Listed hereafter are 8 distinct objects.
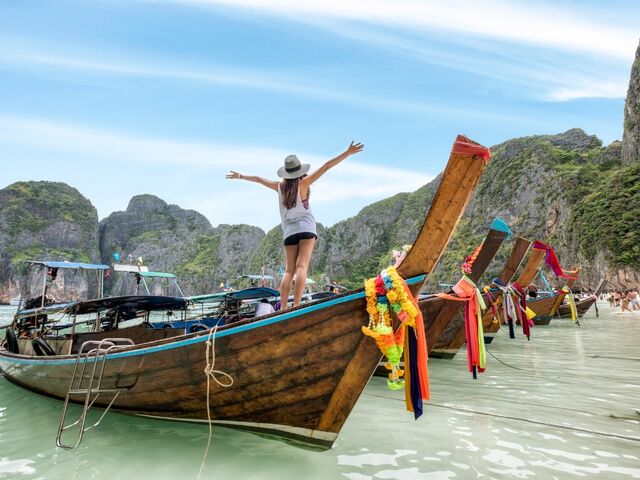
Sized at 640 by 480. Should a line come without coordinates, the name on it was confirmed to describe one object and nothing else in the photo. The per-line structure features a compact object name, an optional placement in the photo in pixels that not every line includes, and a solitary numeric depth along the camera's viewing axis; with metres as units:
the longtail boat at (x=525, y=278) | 10.09
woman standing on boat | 3.85
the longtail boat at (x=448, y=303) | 5.72
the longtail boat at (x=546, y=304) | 14.92
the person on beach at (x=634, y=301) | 25.17
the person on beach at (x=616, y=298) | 32.49
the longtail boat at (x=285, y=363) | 2.69
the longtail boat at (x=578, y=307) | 19.58
